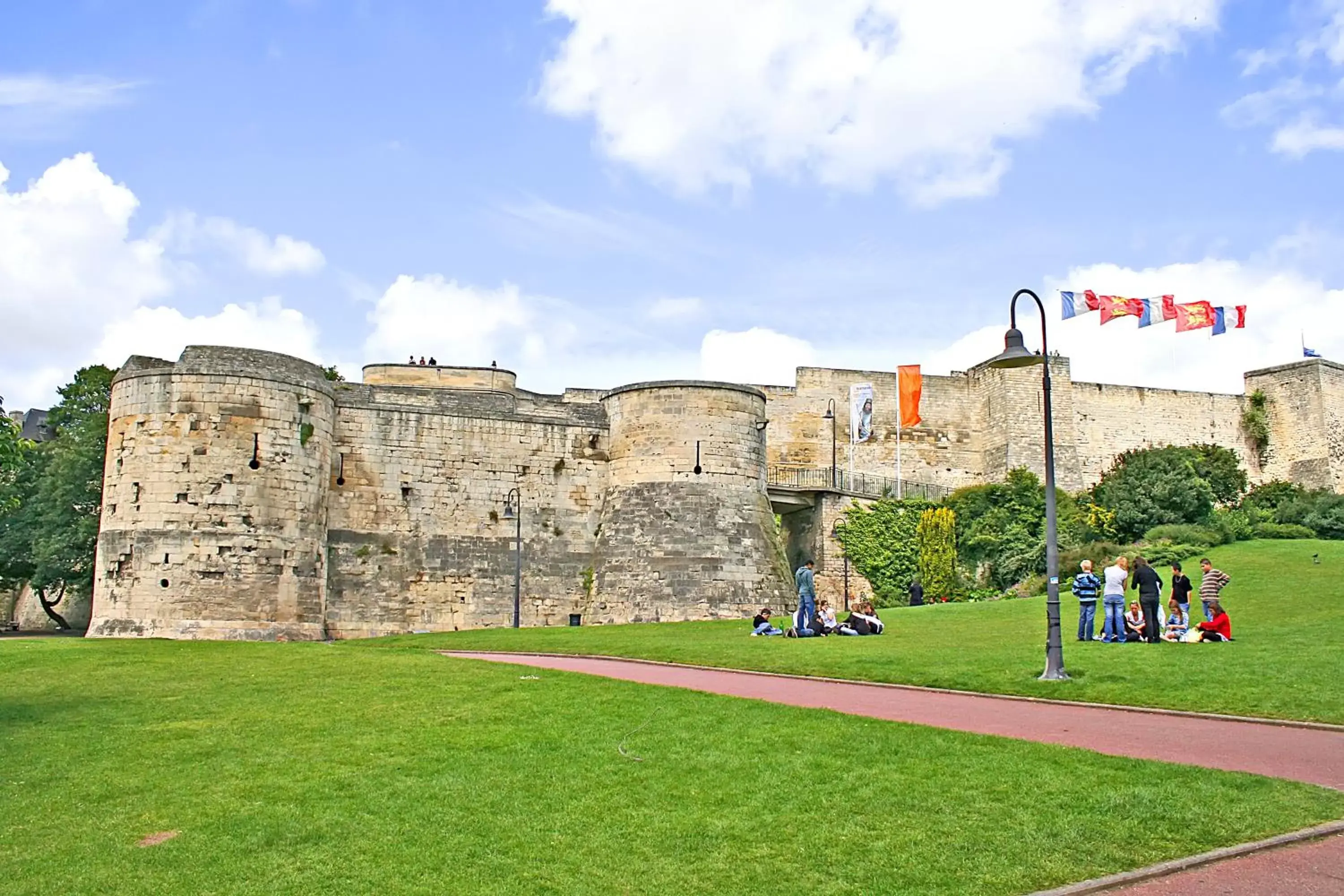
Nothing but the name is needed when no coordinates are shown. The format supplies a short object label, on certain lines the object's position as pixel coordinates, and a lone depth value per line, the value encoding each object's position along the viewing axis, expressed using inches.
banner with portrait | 2068.2
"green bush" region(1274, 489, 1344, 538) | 1716.3
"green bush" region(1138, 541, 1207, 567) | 1253.1
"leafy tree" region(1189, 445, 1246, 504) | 2006.6
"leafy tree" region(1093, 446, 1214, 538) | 1626.5
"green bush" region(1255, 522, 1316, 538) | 1573.6
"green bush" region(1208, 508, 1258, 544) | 1454.6
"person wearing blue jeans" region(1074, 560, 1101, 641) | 826.2
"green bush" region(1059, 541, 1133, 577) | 1307.8
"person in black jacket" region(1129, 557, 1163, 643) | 780.0
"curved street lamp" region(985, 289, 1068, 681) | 591.2
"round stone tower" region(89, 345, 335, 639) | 1114.7
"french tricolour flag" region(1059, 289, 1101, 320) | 1895.9
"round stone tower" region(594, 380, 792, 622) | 1304.1
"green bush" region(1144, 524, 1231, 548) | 1391.5
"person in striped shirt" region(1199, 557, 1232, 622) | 781.3
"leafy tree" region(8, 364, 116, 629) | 1446.9
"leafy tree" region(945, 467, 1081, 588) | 1626.5
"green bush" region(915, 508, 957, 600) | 1672.0
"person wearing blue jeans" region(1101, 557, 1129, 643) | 796.0
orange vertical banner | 2126.0
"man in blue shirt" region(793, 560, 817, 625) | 972.6
